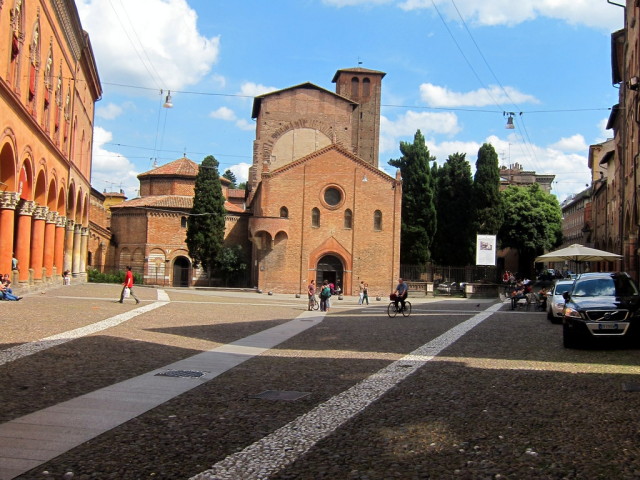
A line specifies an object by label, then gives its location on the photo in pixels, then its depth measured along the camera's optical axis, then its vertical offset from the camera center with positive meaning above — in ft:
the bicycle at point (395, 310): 79.36 -4.89
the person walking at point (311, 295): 93.50 -3.92
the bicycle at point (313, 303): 93.57 -5.18
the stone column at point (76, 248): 126.60 +2.70
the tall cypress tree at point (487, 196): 173.99 +21.84
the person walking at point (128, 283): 79.39 -2.53
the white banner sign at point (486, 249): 144.15 +5.74
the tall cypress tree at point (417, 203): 172.96 +19.21
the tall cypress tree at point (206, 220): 170.71 +12.45
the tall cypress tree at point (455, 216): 173.68 +16.21
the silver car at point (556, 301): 65.36 -2.58
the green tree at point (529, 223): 194.39 +16.23
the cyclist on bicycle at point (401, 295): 78.95 -2.96
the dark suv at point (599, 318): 41.81 -2.67
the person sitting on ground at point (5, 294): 66.90 -3.72
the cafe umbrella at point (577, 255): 87.15 +3.08
